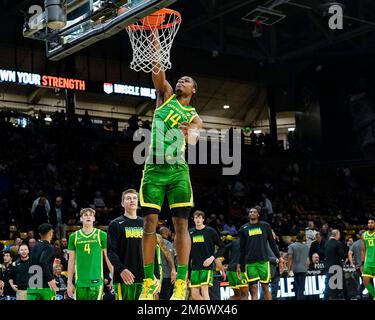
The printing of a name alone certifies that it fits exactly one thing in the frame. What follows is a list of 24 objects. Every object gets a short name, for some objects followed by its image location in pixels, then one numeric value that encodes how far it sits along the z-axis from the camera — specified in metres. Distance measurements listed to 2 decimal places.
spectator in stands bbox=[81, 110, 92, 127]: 24.67
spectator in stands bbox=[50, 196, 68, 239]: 17.39
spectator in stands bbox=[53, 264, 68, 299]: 12.38
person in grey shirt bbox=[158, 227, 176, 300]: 12.11
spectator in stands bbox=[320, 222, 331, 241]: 18.73
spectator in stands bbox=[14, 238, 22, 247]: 14.43
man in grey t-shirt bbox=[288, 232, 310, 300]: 15.09
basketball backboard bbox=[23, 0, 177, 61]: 7.60
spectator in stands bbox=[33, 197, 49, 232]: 17.06
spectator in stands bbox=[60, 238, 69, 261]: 14.40
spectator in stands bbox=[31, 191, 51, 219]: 17.19
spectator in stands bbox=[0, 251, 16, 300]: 12.13
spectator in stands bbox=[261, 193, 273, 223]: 23.08
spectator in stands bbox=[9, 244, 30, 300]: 11.18
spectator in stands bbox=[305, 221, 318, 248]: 19.26
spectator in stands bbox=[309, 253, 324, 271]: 16.69
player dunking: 6.60
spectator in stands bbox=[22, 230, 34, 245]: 14.79
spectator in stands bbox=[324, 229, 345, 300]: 14.65
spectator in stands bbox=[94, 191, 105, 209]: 20.05
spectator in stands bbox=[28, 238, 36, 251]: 13.86
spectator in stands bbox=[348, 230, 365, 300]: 15.45
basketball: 7.47
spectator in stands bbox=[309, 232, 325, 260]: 17.59
